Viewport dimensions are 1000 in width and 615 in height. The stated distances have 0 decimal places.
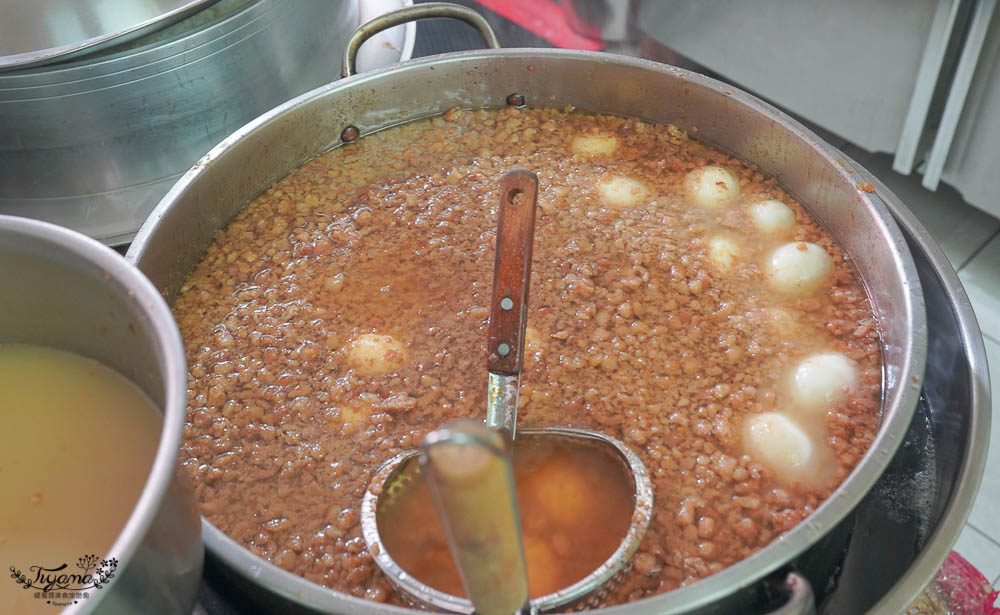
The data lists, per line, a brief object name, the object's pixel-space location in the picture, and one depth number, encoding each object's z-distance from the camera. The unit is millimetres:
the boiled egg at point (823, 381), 1105
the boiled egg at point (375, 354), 1163
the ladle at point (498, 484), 456
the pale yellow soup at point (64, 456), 684
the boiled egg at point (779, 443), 1032
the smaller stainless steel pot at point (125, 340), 576
